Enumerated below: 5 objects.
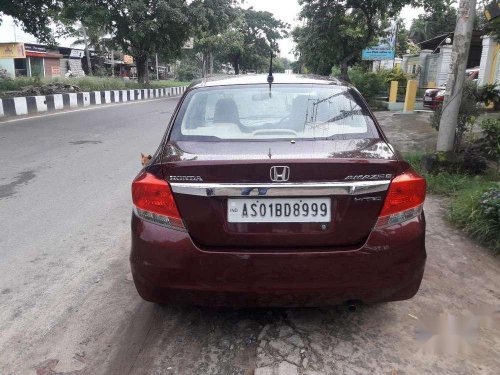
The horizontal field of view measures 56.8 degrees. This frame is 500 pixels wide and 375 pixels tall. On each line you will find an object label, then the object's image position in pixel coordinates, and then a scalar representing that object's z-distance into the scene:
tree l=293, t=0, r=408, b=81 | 19.39
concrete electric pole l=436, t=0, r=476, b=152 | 5.84
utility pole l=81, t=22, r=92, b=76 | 40.00
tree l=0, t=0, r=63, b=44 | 14.24
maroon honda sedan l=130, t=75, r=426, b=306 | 2.24
